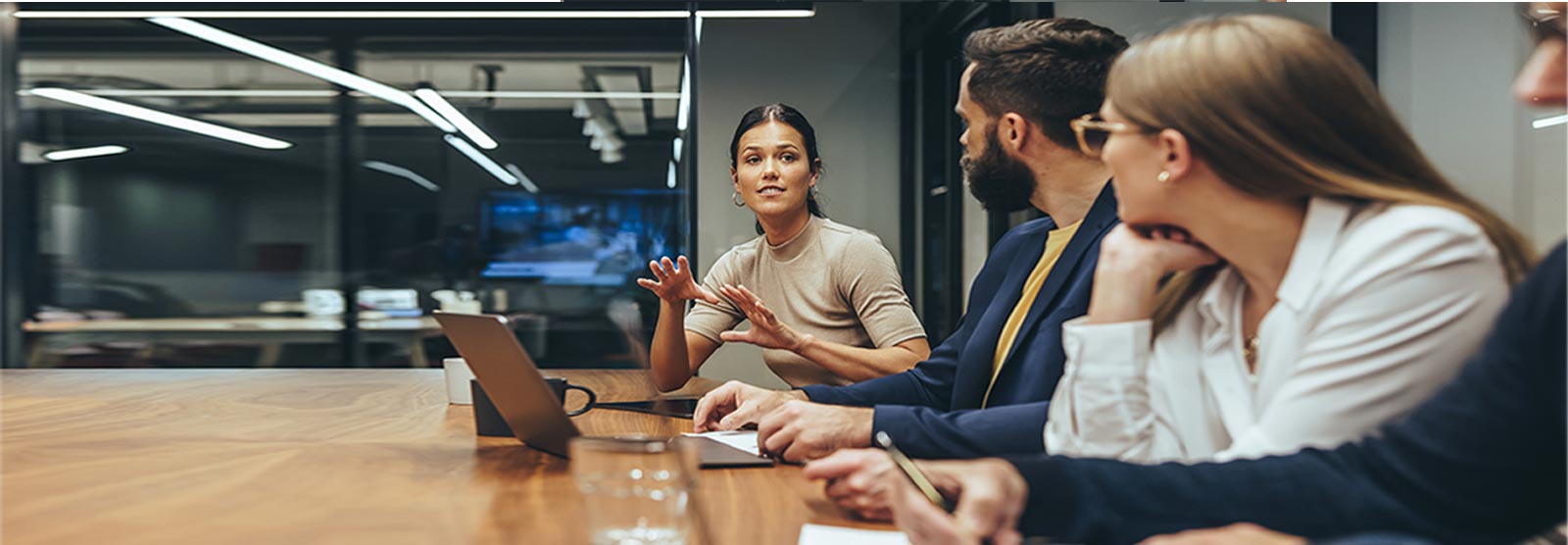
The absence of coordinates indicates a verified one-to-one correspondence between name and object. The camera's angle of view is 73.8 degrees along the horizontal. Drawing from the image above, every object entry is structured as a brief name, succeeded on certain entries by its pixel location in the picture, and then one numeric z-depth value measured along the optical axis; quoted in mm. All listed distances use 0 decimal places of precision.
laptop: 1226
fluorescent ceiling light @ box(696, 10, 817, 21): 4672
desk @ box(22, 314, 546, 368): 5086
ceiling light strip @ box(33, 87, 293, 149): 5055
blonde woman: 883
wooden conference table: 965
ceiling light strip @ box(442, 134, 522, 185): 4945
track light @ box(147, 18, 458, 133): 5008
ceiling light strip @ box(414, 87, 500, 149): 4953
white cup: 1996
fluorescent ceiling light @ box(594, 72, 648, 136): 4902
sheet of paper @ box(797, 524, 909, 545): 904
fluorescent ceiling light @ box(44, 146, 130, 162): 5156
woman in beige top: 2471
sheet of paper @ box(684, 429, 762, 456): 1445
